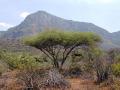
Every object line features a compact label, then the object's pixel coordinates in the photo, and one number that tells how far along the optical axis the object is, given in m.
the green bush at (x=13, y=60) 11.93
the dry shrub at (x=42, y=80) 6.32
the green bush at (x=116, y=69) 7.22
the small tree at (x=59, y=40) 12.36
